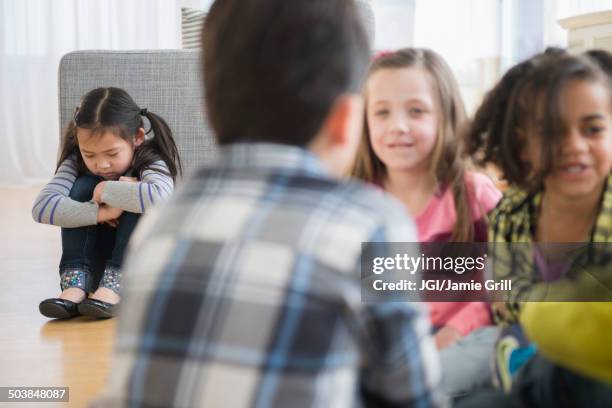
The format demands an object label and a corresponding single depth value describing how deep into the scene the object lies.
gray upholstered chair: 4.07
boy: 1.82
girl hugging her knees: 3.78
